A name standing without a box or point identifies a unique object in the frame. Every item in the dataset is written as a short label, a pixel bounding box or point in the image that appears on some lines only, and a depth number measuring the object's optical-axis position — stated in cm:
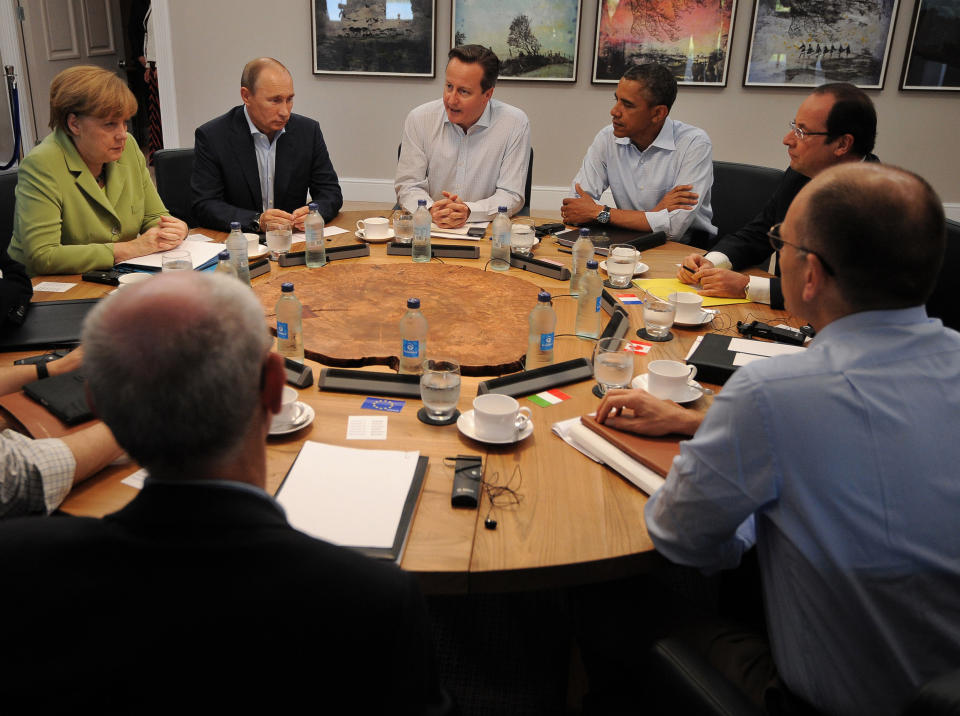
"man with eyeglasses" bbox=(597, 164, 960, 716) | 115
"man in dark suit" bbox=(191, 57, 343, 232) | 332
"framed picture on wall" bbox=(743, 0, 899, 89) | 521
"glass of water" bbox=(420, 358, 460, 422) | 169
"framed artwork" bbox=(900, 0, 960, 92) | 516
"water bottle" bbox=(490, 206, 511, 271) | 281
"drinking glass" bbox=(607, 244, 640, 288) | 266
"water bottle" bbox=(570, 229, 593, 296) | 274
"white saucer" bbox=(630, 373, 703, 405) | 179
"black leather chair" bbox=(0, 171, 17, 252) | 287
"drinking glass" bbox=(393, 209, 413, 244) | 310
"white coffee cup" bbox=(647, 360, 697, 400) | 177
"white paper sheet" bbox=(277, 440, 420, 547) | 132
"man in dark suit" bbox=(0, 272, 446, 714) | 76
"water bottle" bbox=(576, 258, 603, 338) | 218
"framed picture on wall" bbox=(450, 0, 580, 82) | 538
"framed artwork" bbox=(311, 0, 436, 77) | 543
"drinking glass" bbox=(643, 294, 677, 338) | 221
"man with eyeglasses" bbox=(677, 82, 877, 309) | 258
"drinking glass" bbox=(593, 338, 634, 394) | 183
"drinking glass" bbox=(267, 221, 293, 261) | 284
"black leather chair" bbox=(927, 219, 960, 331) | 255
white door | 565
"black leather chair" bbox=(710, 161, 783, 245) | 358
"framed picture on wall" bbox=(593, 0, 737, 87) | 529
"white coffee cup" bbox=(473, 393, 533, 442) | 160
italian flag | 182
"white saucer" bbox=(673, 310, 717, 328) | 233
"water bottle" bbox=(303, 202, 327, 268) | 273
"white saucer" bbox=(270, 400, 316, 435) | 161
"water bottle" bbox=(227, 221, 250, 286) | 250
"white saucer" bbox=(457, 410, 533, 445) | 162
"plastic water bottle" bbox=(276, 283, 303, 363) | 198
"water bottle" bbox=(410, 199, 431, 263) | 284
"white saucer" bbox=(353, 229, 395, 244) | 313
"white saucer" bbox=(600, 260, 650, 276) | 279
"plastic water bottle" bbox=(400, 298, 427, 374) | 191
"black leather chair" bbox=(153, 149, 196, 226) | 366
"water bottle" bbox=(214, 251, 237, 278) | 228
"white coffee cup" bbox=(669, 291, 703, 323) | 232
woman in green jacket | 258
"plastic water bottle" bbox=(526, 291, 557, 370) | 199
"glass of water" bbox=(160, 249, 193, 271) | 240
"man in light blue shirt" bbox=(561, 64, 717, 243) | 337
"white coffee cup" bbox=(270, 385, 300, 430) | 162
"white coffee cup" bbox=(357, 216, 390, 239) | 311
